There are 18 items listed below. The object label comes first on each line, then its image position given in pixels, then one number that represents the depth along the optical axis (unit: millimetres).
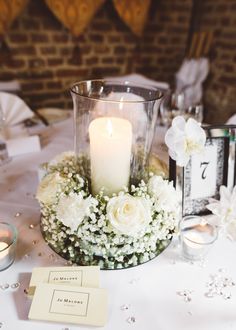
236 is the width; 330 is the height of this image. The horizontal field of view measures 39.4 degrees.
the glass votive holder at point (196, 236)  762
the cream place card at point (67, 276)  670
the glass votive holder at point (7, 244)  725
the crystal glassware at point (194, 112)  1395
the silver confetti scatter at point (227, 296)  671
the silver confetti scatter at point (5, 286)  679
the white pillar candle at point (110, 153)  751
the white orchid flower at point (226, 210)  772
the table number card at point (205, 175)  854
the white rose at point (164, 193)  725
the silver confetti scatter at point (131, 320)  610
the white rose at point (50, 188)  753
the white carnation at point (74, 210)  684
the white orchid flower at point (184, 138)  739
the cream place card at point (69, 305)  601
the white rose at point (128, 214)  666
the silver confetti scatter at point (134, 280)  702
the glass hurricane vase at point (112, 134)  755
